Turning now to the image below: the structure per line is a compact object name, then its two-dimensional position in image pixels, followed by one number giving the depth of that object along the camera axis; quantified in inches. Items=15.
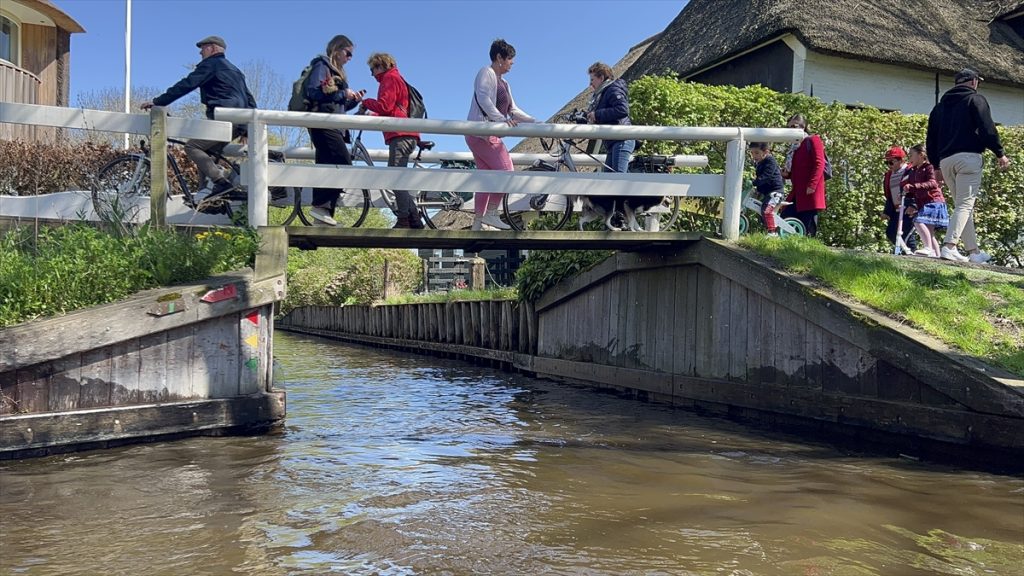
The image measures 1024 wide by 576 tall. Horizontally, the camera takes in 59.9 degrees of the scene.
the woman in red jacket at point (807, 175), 388.2
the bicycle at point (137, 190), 312.2
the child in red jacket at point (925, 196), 380.8
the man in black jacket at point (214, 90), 316.2
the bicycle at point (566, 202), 364.2
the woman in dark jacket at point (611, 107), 356.8
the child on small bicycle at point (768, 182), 378.9
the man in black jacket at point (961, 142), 342.0
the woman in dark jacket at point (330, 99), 325.4
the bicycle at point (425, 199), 354.0
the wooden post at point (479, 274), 925.8
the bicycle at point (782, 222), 385.1
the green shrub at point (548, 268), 465.1
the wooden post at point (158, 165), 290.7
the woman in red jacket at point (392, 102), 326.3
